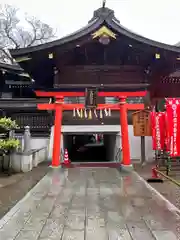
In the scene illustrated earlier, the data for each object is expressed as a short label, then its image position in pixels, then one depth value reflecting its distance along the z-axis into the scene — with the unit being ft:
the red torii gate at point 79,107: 28.89
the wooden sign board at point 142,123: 31.87
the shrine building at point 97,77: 28.58
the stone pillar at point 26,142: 29.02
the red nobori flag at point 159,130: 29.09
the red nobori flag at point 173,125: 24.27
